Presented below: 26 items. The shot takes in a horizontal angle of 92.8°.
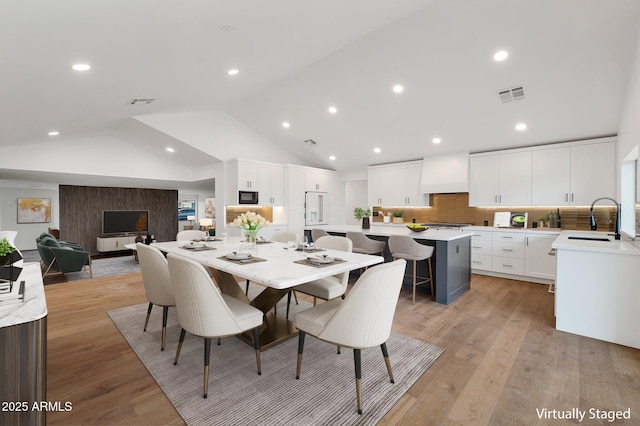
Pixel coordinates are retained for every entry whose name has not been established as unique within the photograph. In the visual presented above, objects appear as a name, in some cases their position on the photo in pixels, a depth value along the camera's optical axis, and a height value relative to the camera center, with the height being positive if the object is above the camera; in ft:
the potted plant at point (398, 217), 23.03 -0.31
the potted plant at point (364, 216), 16.70 -0.17
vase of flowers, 10.07 -0.36
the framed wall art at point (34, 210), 28.99 +0.34
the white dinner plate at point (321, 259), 7.67 -1.19
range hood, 19.10 +2.58
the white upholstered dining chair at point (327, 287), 9.32 -2.32
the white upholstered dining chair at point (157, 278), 8.41 -1.82
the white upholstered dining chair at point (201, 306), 6.35 -2.01
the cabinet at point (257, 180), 20.74 +2.34
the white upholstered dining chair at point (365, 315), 5.85 -2.03
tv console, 28.04 -2.72
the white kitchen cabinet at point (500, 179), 17.13 +1.98
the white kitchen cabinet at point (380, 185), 23.09 +2.13
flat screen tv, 29.27 -0.77
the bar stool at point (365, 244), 14.12 -1.45
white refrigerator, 24.80 +0.42
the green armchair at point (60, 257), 16.56 -2.44
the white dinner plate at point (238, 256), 8.11 -1.16
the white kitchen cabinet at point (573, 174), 14.84 +2.00
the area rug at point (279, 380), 5.90 -3.87
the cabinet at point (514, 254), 15.76 -2.30
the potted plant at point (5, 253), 4.95 -0.64
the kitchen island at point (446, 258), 12.37 -1.99
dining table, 6.68 -1.28
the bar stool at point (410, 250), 12.50 -1.53
